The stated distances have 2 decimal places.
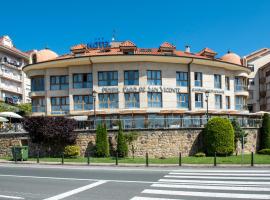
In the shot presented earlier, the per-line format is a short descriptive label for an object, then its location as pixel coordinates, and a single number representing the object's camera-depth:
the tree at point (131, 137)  30.27
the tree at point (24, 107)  57.31
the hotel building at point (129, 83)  38.00
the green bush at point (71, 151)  29.16
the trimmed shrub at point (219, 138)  30.55
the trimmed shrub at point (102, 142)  29.36
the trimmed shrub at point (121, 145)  29.41
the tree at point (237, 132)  33.05
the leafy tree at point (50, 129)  28.83
